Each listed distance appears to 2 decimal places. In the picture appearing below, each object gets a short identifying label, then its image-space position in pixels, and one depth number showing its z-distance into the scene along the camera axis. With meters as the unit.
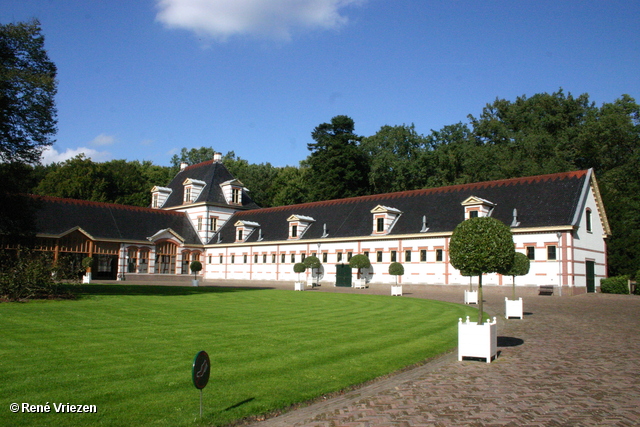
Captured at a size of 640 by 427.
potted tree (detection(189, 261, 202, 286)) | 49.69
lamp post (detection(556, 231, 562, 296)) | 32.34
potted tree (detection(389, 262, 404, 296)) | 38.06
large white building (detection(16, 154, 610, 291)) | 34.47
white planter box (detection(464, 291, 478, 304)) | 25.67
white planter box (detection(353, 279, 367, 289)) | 40.50
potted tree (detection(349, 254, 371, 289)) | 40.59
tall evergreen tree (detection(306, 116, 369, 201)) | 67.75
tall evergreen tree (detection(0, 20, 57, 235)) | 22.73
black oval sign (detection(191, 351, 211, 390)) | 6.26
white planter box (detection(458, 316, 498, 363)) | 11.43
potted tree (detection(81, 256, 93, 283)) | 39.87
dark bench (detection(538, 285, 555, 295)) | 32.23
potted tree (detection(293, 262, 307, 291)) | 44.88
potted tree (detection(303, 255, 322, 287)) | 44.81
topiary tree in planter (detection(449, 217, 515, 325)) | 12.56
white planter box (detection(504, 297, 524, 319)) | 19.41
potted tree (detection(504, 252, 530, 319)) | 19.39
